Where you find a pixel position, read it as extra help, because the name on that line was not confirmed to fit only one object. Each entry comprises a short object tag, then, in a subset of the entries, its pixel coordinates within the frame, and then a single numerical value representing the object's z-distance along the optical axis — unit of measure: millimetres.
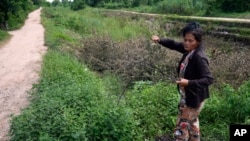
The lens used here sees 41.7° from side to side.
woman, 3459
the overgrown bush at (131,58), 7598
